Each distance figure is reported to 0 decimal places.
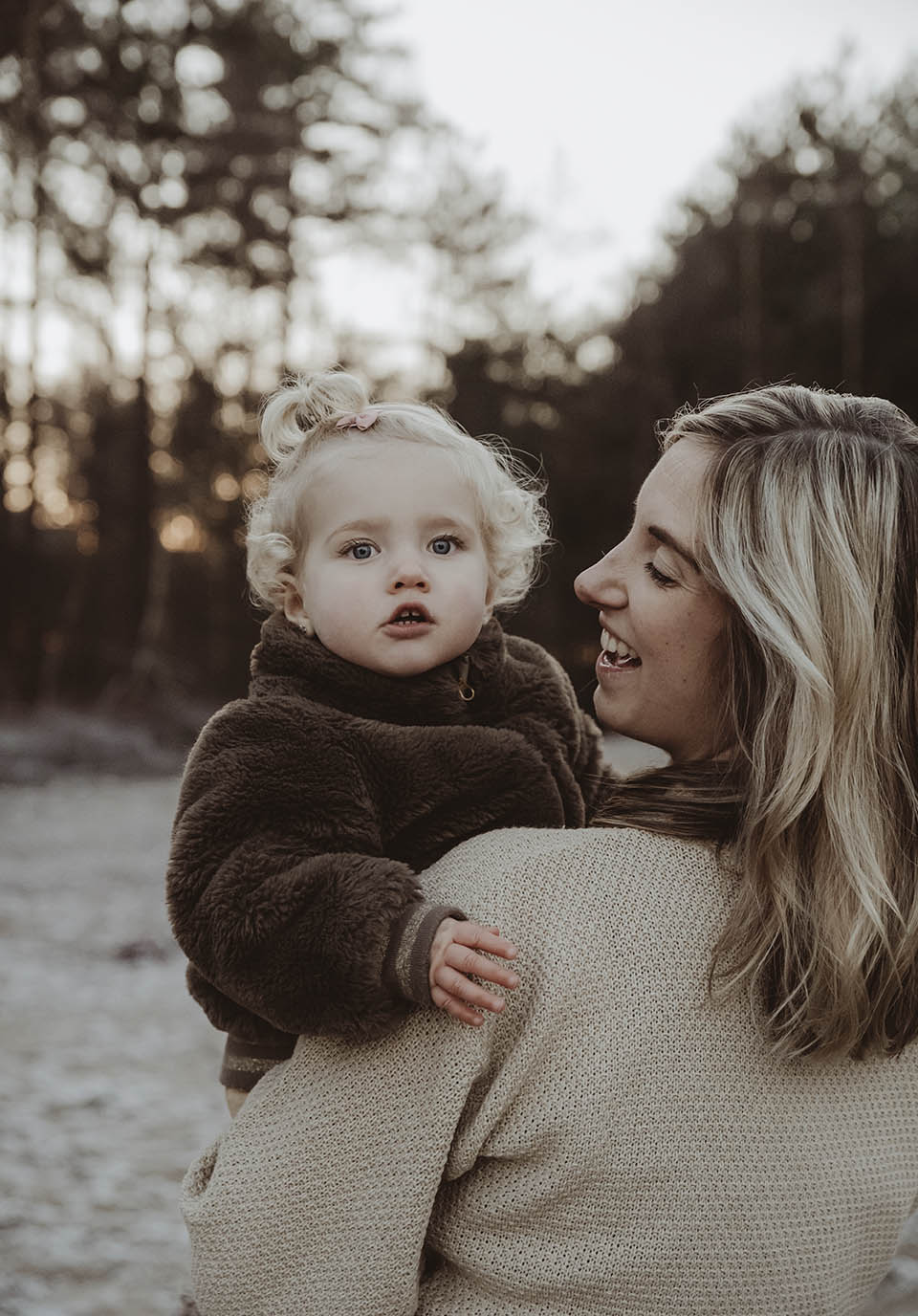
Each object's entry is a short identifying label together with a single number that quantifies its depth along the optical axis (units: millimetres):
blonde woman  789
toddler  813
